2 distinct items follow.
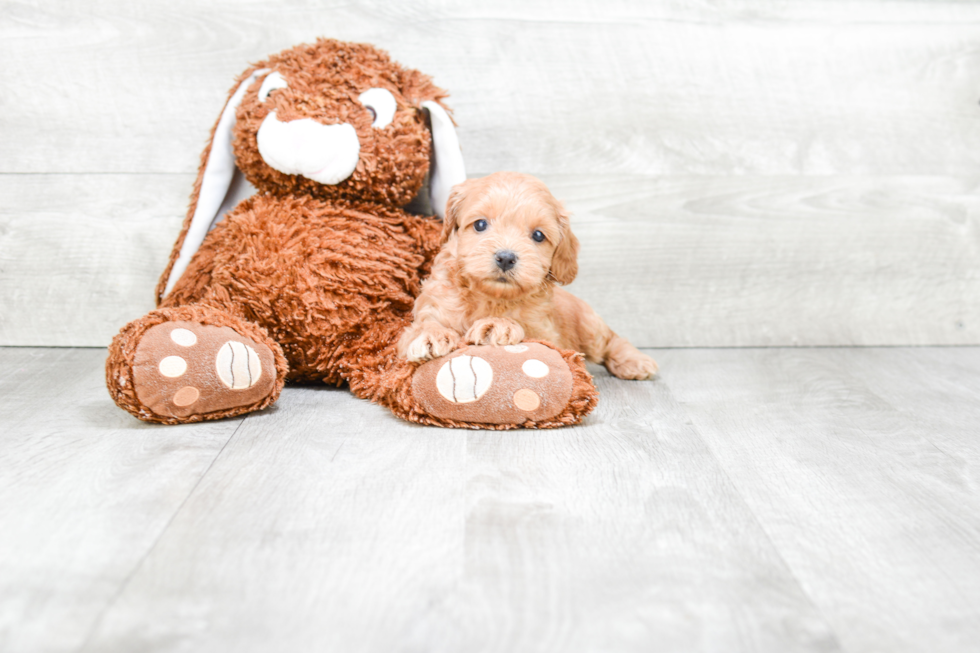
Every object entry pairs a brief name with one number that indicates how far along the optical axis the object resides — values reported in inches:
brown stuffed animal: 46.9
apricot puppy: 47.6
